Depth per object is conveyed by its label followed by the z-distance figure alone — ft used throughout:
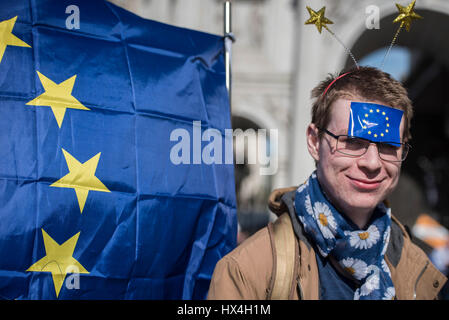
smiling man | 6.00
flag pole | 8.71
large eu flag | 6.63
